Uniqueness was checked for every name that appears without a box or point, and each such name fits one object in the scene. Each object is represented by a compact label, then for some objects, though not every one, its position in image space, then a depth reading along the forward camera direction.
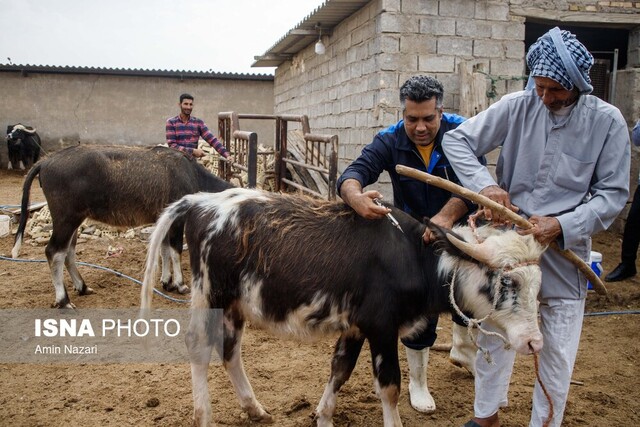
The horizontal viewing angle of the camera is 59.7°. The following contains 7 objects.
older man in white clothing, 2.49
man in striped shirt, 7.93
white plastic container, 5.12
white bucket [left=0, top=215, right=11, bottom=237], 8.42
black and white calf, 2.76
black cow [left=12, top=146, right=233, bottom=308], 5.58
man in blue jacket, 3.08
